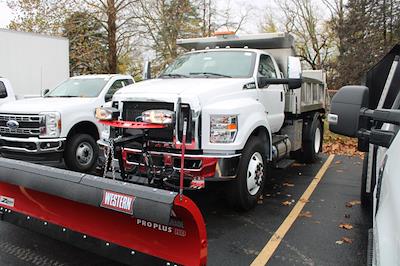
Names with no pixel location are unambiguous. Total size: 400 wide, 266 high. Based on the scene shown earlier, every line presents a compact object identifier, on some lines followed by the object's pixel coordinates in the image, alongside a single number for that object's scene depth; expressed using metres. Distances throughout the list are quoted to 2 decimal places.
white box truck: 12.26
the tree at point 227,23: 27.77
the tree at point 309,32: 35.28
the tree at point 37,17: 23.12
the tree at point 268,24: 36.66
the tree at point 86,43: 23.17
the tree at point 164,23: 23.53
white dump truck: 4.58
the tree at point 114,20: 22.33
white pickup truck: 7.02
